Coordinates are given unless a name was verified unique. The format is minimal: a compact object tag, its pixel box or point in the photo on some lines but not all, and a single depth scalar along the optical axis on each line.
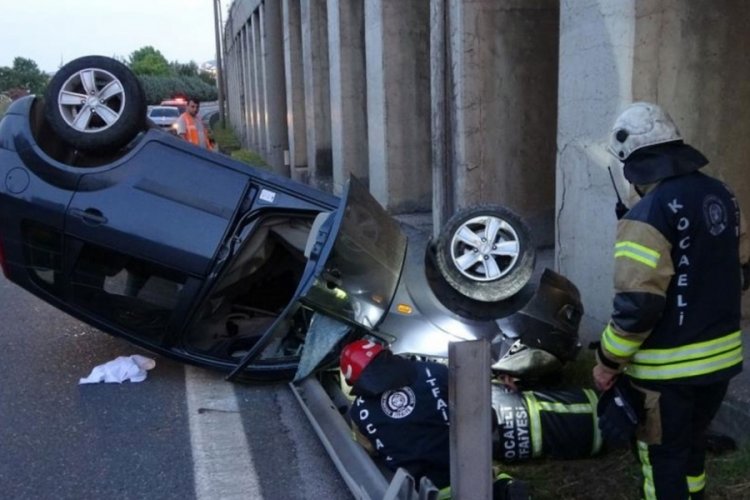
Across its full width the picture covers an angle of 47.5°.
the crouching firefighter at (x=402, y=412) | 3.55
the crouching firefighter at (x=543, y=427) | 4.00
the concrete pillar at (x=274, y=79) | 20.86
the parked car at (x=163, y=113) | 36.28
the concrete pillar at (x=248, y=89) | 27.86
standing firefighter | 2.95
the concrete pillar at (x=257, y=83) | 23.69
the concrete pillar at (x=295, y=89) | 17.50
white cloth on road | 5.54
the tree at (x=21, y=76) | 71.19
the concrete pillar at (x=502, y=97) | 7.74
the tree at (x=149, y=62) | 93.16
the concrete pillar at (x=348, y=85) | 12.54
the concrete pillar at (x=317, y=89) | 14.98
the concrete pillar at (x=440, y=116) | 8.13
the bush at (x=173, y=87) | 73.99
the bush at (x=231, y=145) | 23.78
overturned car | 4.68
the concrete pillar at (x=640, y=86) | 5.14
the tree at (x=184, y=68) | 95.49
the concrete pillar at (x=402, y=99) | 10.39
